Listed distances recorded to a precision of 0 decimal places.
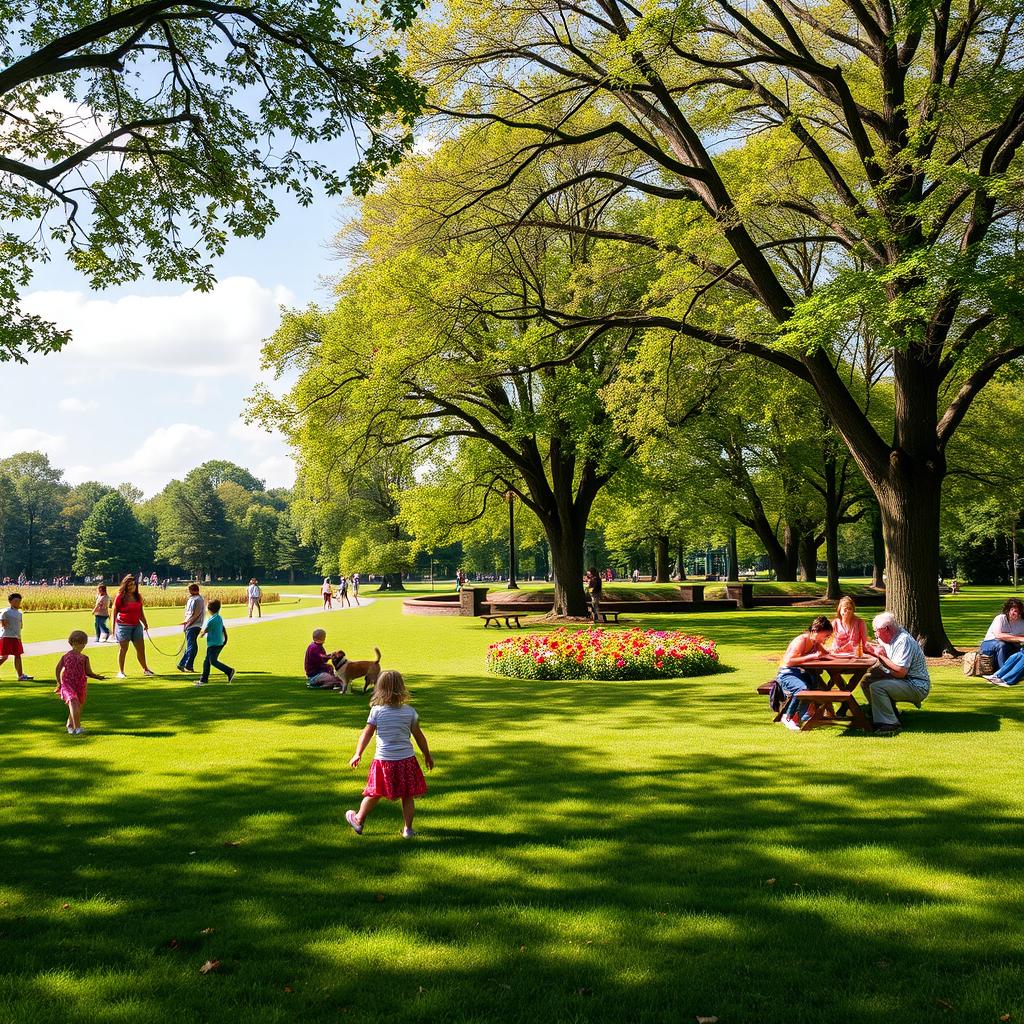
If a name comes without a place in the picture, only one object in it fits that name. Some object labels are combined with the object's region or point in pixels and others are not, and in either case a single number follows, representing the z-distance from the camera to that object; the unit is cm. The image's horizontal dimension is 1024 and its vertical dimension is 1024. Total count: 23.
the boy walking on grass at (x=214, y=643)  1464
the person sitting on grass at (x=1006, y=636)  1308
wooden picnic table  934
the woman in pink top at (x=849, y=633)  1004
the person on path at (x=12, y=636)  1504
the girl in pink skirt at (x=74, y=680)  986
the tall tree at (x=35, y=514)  10972
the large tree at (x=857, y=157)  1248
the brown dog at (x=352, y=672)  1302
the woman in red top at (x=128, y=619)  1530
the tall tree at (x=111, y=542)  10144
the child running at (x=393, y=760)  596
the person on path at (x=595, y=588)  2600
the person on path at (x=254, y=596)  3500
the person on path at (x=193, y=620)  1595
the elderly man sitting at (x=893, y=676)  949
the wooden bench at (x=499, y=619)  2672
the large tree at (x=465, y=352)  1809
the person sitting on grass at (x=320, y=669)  1362
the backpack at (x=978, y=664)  1340
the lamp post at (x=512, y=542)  3531
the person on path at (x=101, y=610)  1986
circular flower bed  1498
